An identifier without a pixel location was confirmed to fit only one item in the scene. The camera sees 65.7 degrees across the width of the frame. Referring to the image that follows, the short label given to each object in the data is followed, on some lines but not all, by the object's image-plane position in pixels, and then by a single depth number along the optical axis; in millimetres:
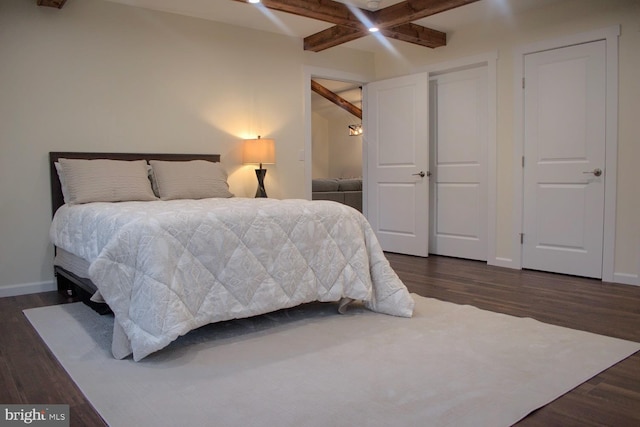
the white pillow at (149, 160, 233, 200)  3891
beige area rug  1745
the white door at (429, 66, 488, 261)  4918
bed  2291
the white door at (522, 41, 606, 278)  4008
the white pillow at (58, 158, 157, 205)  3496
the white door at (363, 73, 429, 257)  5223
